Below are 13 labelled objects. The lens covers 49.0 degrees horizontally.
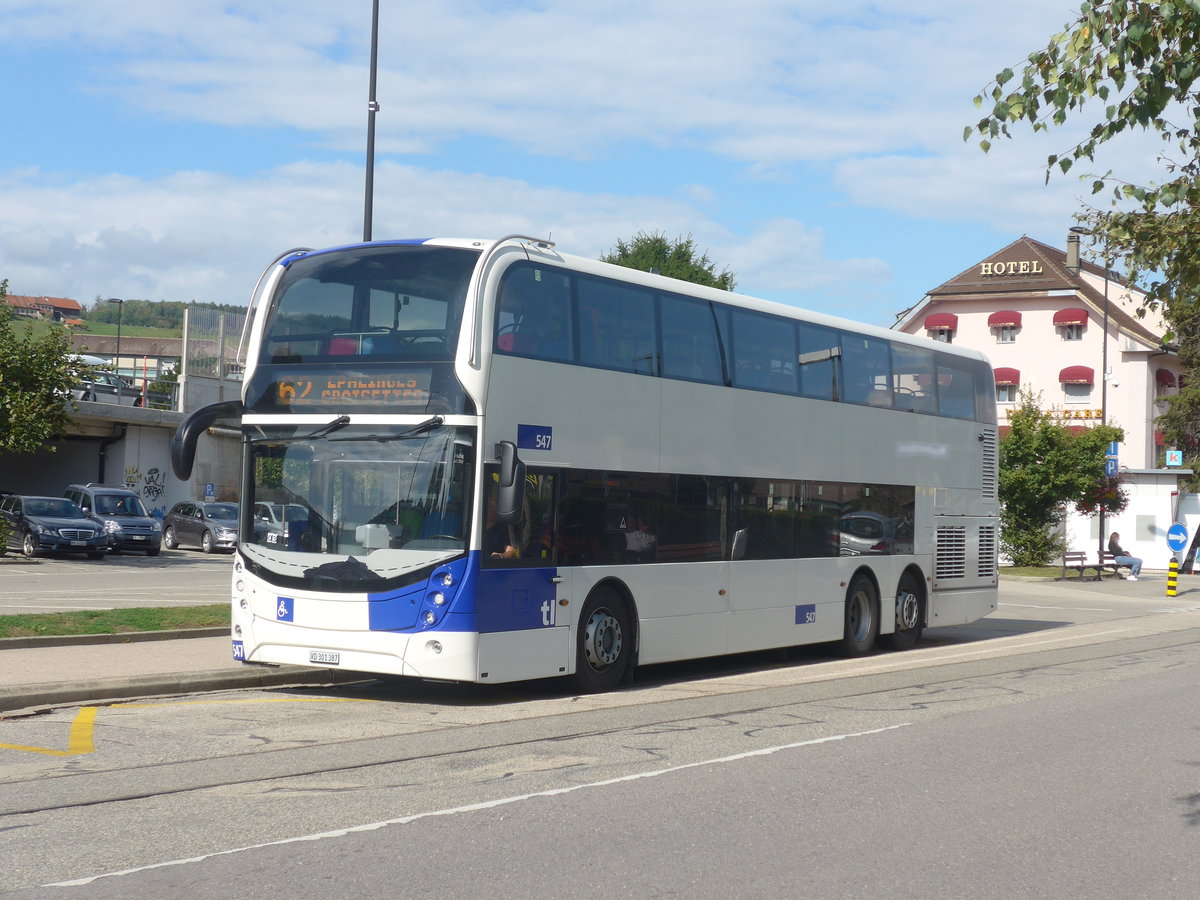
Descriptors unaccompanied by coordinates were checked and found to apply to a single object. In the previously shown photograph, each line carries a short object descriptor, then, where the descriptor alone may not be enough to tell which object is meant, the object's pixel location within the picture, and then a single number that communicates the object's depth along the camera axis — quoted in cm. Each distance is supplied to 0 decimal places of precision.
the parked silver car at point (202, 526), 4044
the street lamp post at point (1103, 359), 5469
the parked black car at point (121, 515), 3675
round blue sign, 4384
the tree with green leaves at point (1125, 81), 673
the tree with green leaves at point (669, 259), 6869
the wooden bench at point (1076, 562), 3950
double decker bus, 1150
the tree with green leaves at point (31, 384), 3048
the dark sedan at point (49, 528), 3466
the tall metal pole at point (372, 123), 1883
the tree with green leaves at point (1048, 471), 4238
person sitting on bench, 4138
